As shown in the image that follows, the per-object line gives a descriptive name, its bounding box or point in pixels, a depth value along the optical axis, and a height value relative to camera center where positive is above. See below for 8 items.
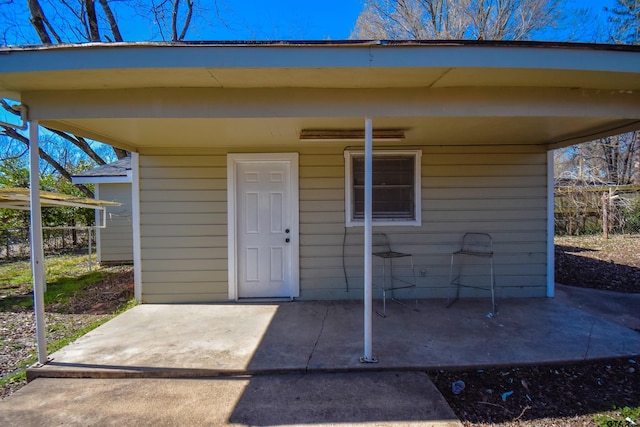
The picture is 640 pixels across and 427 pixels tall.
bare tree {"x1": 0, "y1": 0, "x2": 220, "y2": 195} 8.23 +5.24
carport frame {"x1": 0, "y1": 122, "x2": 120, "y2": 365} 2.63 -0.26
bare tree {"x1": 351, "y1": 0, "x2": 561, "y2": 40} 9.03 +5.63
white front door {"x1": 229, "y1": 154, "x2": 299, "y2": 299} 4.33 -0.24
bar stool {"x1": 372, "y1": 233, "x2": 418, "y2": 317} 4.27 -0.85
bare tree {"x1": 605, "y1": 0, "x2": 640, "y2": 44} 10.28 +6.11
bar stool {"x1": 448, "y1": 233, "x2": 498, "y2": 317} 4.34 -0.58
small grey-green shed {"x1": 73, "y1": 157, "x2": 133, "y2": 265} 7.73 -0.13
